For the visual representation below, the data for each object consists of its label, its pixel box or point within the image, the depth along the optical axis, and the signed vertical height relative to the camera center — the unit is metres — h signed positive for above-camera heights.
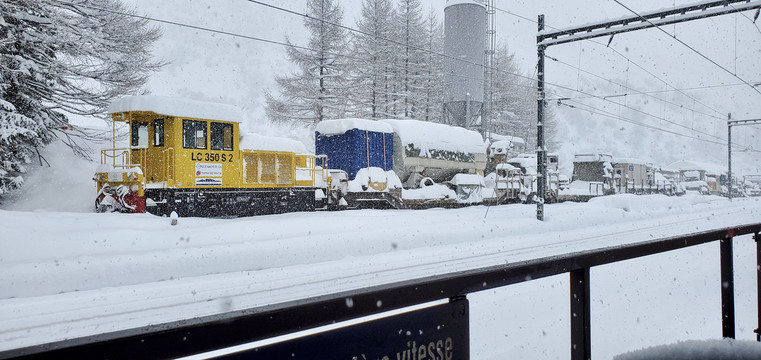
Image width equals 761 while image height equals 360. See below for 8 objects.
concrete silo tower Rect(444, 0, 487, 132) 35.91 +8.83
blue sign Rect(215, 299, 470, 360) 1.52 -0.55
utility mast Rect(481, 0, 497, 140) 36.29 +10.54
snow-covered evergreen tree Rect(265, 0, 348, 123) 31.36 +6.71
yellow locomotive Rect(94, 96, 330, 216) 13.59 +0.52
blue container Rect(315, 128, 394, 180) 19.08 +1.35
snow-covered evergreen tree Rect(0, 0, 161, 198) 15.62 +4.17
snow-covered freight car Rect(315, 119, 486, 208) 19.09 +0.94
